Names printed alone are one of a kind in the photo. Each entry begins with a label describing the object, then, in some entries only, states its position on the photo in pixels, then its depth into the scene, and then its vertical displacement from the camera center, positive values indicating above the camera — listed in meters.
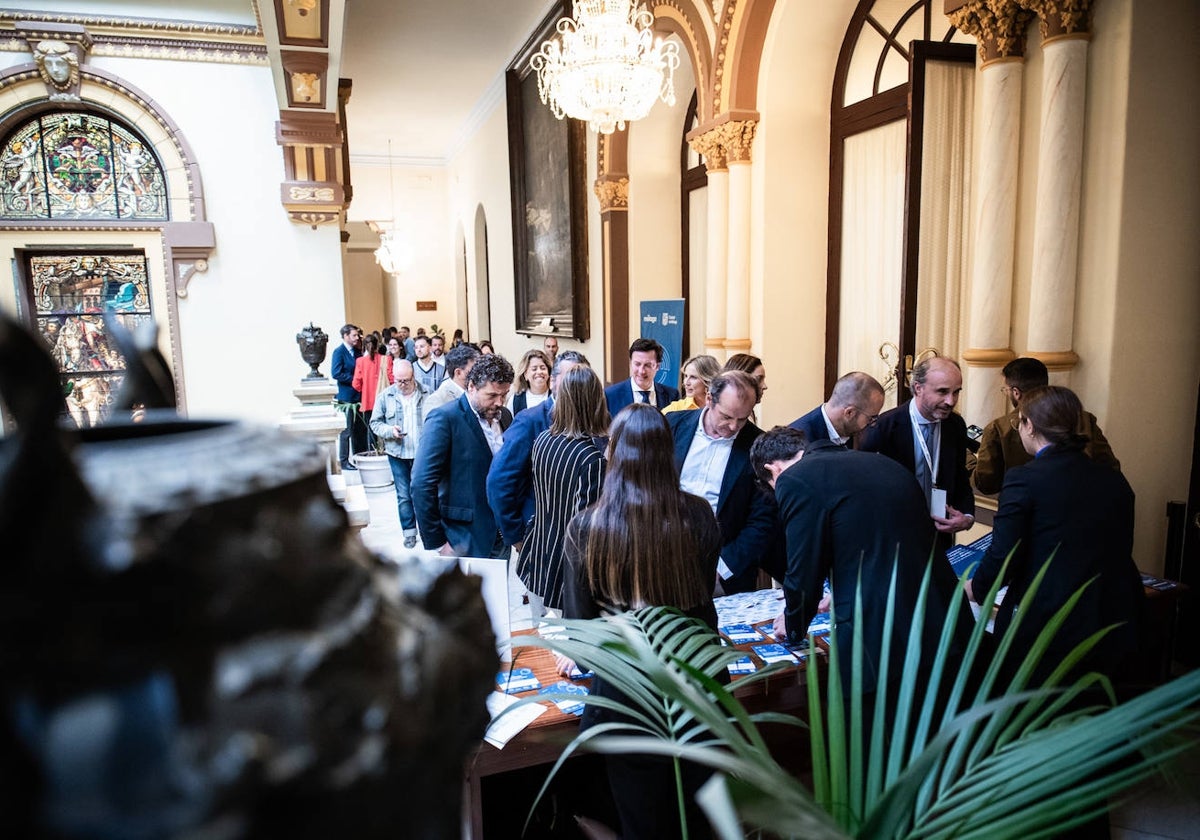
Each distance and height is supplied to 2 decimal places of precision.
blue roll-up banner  7.22 -0.06
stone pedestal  2.62 -0.48
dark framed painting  10.30 +1.80
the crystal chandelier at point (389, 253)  16.72 +1.72
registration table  2.17 -1.19
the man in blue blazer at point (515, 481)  3.77 -0.76
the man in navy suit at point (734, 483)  3.49 -0.75
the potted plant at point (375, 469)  9.33 -1.72
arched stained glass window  8.47 +1.86
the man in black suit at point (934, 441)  3.86 -0.63
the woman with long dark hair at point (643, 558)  2.10 -0.67
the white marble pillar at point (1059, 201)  3.80 +0.61
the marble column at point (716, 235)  6.84 +0.84
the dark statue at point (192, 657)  0.33 -0.16
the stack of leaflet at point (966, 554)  3.19 -1.00
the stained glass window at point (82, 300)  8.86 +0.43
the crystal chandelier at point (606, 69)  6.02 +2.10
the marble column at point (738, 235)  6.55 +0.80
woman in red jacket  9.79 -0.58
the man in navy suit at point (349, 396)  9.18 -0.83
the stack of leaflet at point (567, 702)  2.33 -1.17
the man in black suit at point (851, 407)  3.56 -0.40
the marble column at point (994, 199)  4.13 +0.69
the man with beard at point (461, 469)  3.97 -0.74
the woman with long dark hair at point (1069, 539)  2.52 -0.74
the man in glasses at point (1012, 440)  3.50 -0.59
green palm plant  0.62 -0.47
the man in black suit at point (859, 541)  2.30 -0.68
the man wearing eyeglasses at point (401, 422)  6.54 -0.80
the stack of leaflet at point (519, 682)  2.43 -1.17
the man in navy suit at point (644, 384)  5.29 -0.40
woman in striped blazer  3.20 -0.60
